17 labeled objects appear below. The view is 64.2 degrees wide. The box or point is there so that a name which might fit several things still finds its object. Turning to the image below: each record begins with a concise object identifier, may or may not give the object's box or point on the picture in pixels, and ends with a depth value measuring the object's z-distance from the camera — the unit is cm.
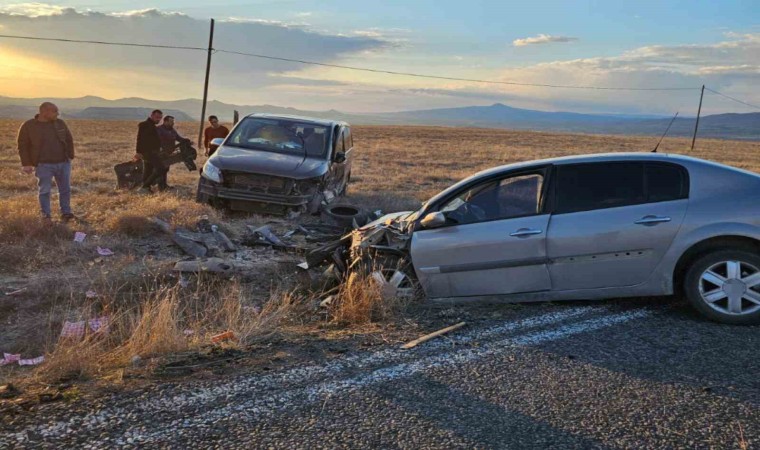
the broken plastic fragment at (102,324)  451
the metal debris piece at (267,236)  843
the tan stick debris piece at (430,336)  428
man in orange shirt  1449
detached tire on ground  941
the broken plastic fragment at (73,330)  448
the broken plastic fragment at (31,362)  451
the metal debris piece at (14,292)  608
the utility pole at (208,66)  2588
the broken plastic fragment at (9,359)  463
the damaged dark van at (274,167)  980
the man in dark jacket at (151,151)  1198
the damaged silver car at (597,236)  475
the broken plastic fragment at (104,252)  757
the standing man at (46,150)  891
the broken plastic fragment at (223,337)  438
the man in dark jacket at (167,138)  1255
